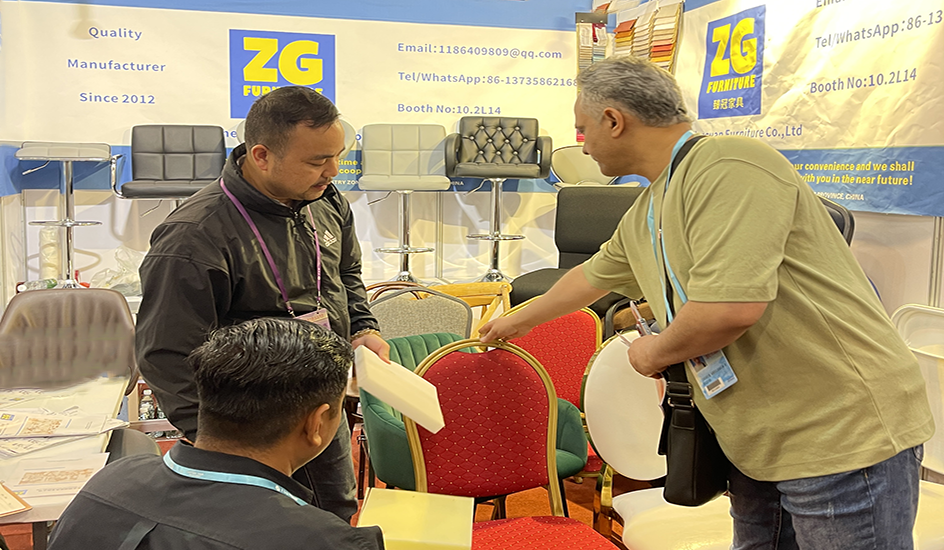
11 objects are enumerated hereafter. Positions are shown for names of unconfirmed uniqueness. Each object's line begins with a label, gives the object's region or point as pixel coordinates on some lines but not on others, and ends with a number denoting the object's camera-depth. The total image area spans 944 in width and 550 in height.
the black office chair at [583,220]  5.27
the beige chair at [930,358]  3.00
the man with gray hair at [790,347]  1.32
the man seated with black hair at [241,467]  0.98
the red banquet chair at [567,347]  3.16
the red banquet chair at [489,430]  2.20
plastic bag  5.93
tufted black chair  6.25
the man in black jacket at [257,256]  1.56
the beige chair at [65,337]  3.19
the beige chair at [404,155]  6.18
